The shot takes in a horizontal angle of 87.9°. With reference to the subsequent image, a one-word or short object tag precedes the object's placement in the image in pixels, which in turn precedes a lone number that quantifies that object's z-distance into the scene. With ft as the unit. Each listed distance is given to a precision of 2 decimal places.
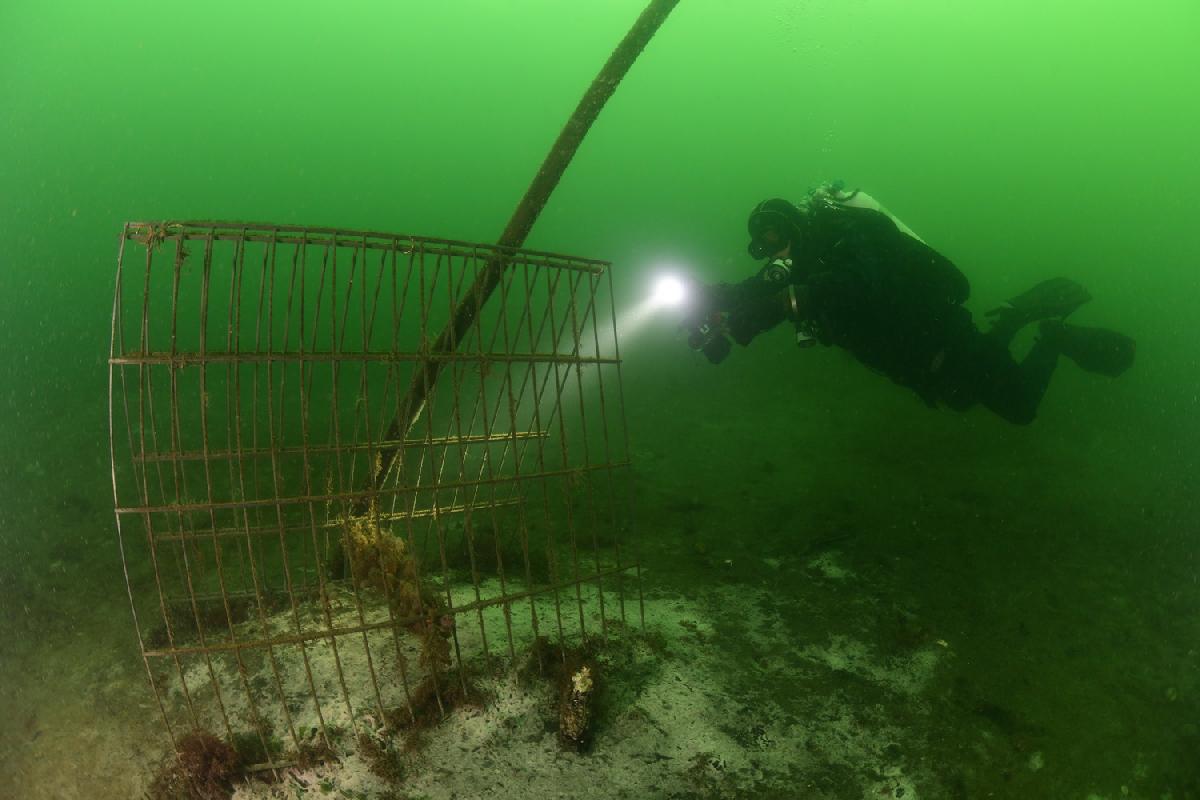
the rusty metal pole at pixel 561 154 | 11.66
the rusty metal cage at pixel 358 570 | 8.36
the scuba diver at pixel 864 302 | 15.89
